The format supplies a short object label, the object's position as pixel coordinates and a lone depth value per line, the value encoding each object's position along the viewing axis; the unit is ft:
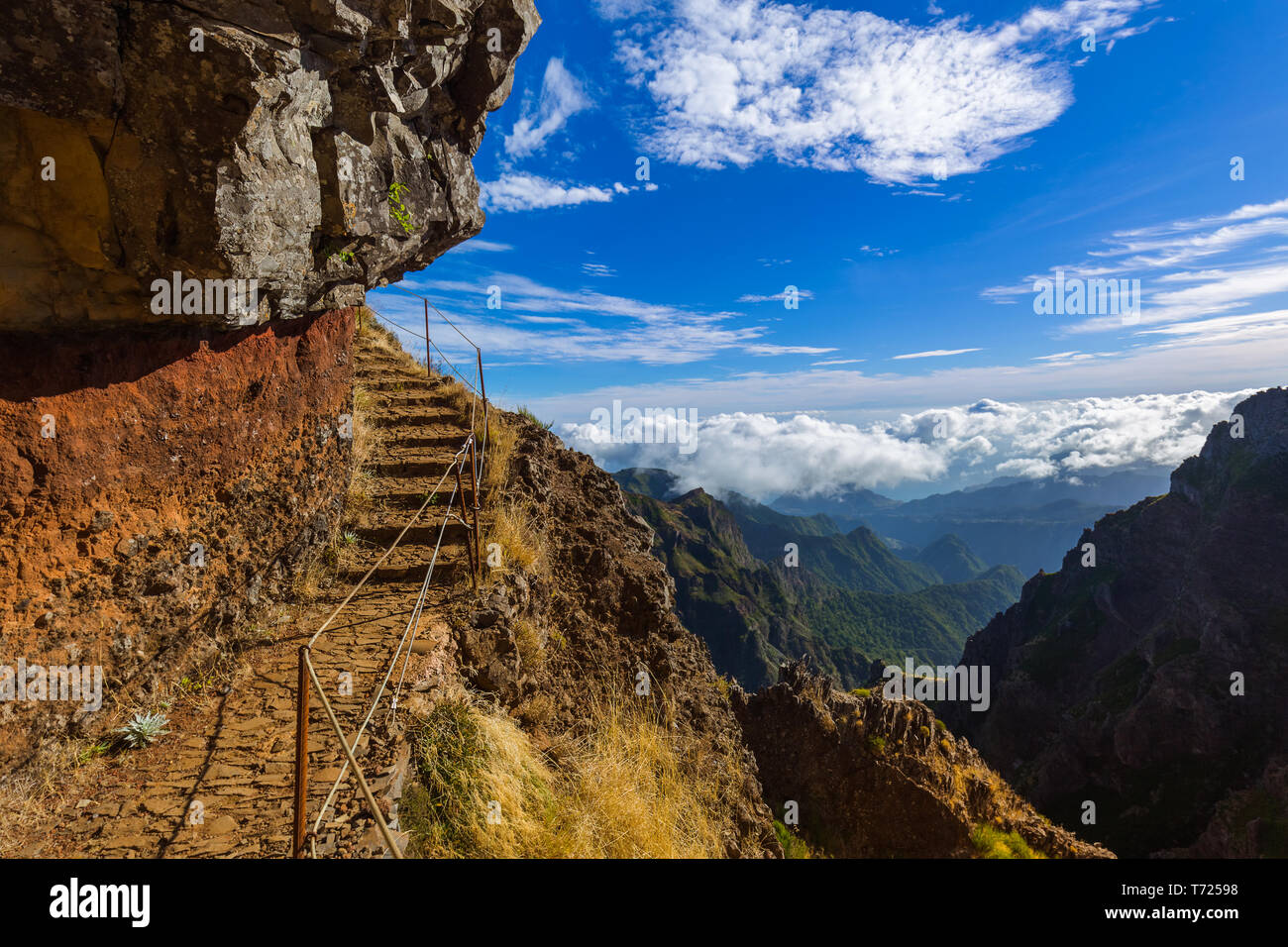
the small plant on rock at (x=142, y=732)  13.19
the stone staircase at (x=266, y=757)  10.91
